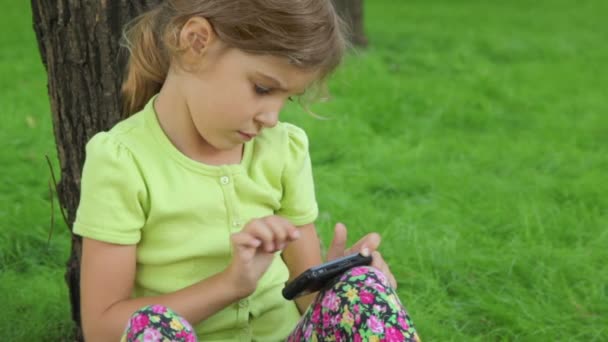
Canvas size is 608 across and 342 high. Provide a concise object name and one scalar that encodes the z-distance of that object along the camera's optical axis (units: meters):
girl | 1.72
